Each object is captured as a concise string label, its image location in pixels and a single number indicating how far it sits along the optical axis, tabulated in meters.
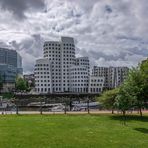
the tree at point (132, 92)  16.55
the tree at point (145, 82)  20.50
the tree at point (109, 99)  20.66
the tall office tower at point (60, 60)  87.21
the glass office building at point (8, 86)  86.27
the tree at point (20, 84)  77.22
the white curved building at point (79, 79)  86.30
